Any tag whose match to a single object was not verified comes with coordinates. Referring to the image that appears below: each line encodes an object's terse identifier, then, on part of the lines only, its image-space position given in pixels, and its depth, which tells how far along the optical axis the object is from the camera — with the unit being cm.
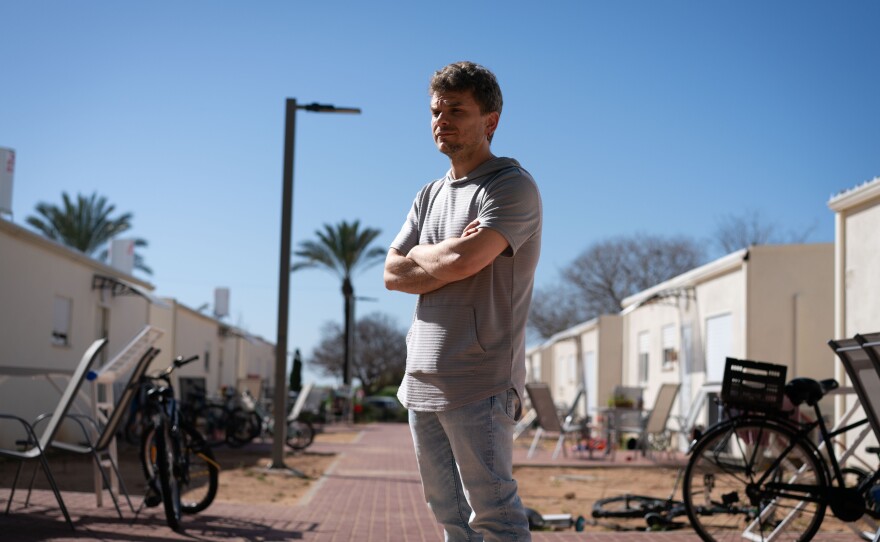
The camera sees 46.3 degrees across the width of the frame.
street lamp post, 1153
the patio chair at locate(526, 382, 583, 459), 1477
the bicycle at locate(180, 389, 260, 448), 1598
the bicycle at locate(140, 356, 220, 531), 596
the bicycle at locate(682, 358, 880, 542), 495
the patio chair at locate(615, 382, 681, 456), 1442
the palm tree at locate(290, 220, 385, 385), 3791
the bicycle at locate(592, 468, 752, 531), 633
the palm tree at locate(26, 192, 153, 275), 3419
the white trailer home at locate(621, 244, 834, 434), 1454
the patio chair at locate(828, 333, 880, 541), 447
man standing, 250
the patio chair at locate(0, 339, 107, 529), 566
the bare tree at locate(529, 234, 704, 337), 4659
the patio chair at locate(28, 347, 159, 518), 626
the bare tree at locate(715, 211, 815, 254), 4288
